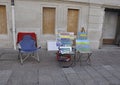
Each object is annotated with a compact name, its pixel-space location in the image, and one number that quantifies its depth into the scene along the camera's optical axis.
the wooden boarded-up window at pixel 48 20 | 3.89
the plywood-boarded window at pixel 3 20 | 3.67
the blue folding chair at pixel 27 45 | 2.87
